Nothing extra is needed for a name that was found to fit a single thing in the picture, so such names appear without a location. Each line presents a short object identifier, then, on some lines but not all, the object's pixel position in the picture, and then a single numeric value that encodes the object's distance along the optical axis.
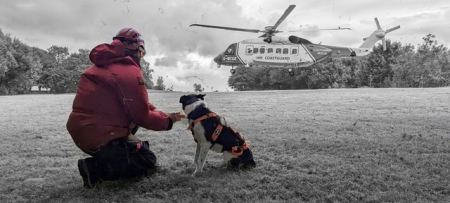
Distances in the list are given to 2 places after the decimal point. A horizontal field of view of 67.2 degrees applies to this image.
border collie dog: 4.96
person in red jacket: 4.26
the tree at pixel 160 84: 32.88
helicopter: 25.92
